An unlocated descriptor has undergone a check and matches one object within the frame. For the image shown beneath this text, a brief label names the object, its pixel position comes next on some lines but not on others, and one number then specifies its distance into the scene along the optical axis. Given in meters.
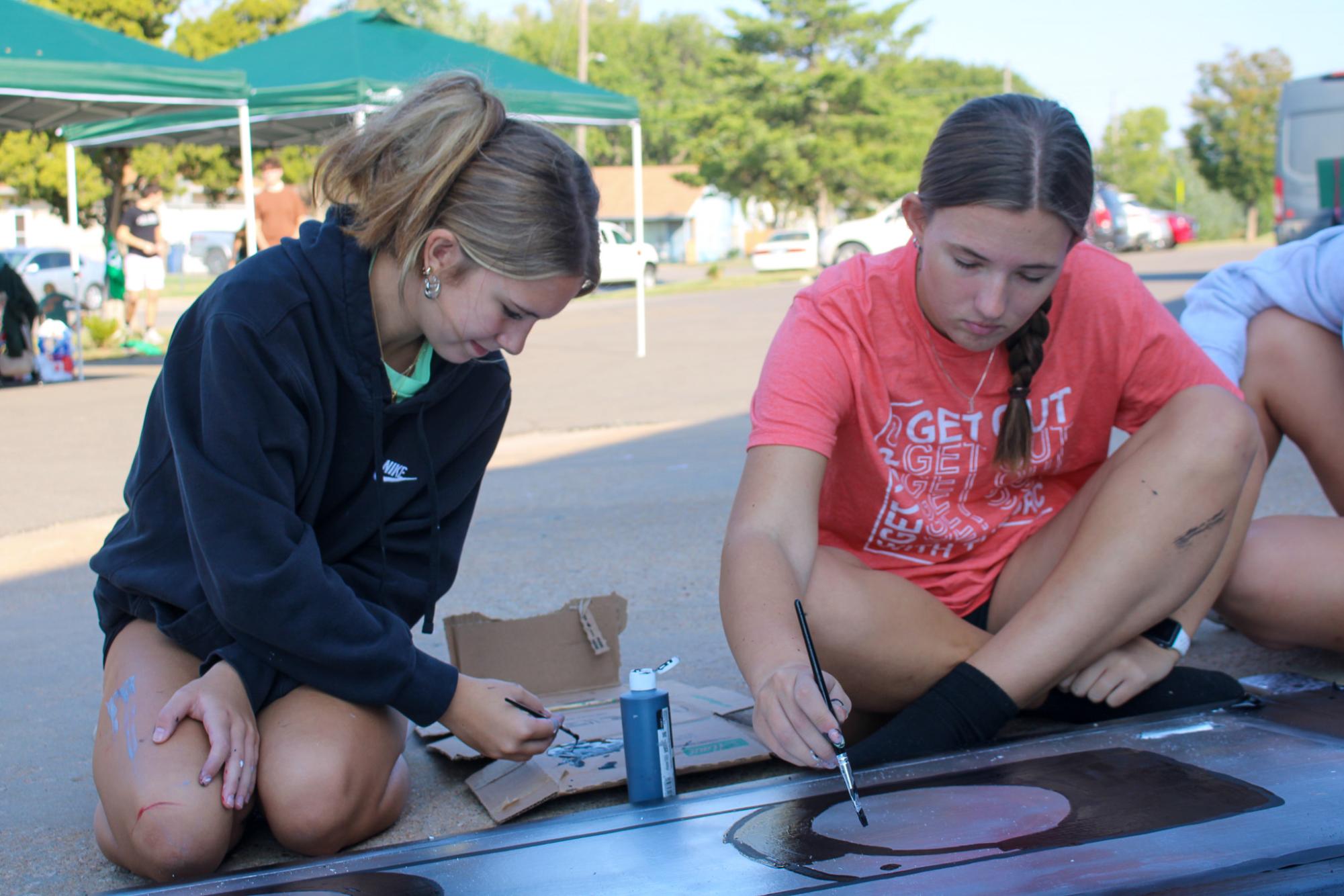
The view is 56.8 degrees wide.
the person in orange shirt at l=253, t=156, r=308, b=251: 10.80
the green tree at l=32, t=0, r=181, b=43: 17.95
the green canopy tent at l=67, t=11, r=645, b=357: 8.90
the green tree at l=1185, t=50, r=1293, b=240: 34.66
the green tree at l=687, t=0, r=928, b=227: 35.22
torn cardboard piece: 2.08
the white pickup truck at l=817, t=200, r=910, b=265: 21.19
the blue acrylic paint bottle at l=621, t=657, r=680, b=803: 1.92
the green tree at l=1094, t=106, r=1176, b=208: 50.69
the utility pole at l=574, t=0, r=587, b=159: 32.09
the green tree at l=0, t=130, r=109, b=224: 18.53
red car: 32.03
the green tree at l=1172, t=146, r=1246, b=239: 41.78
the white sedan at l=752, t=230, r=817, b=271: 28.42
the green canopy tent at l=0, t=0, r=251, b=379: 7.71
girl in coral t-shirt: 1.96
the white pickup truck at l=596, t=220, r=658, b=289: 23.58
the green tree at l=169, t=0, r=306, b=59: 19.52
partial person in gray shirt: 2.39
